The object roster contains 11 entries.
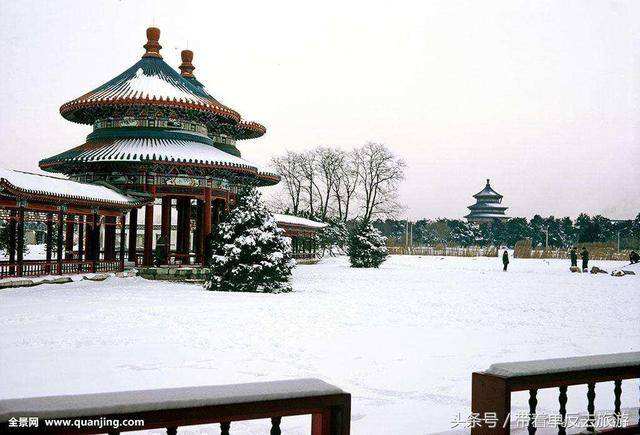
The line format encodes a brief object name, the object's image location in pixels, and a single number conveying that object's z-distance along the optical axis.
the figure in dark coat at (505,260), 35.25
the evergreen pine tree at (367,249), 38.00
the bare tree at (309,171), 64.38
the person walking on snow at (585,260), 36.60
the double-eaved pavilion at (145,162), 22.34
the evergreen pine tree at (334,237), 51.50
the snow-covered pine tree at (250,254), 19.25
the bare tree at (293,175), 64.75
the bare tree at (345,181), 63.34
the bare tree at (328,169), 63.47
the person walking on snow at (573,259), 37.95
